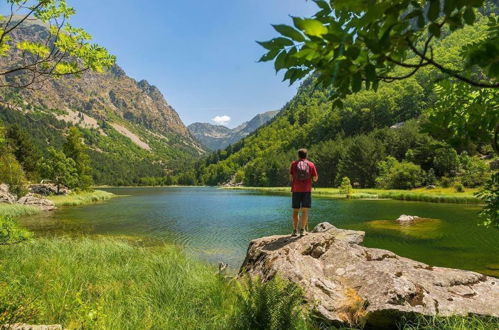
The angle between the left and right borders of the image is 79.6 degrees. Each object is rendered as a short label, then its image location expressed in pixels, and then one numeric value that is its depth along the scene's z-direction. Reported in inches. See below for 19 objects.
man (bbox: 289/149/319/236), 404.2
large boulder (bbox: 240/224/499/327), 257.0
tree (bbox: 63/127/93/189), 2628.0
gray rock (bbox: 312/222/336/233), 696.4
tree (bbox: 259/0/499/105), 59.9
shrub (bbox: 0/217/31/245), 223.8
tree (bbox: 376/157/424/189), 2829.7
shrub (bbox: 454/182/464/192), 2203.5
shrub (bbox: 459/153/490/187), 2228.1
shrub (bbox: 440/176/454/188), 2524.6
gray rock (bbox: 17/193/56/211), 1669.0
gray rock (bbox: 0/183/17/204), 1590.4
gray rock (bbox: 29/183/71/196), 2354.8
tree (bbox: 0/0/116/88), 252.5
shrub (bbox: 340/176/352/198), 2751.0
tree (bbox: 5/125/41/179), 2656.5
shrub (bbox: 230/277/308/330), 207.3
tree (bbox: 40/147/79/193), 2333.9
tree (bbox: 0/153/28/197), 1755.7
